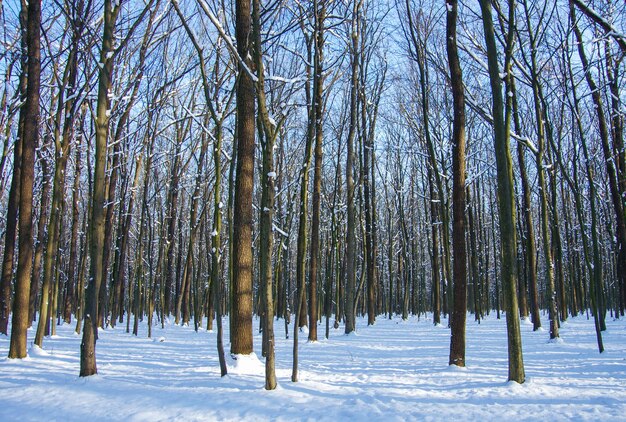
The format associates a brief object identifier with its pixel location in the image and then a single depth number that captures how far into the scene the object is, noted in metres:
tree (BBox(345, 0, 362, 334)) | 15.31
